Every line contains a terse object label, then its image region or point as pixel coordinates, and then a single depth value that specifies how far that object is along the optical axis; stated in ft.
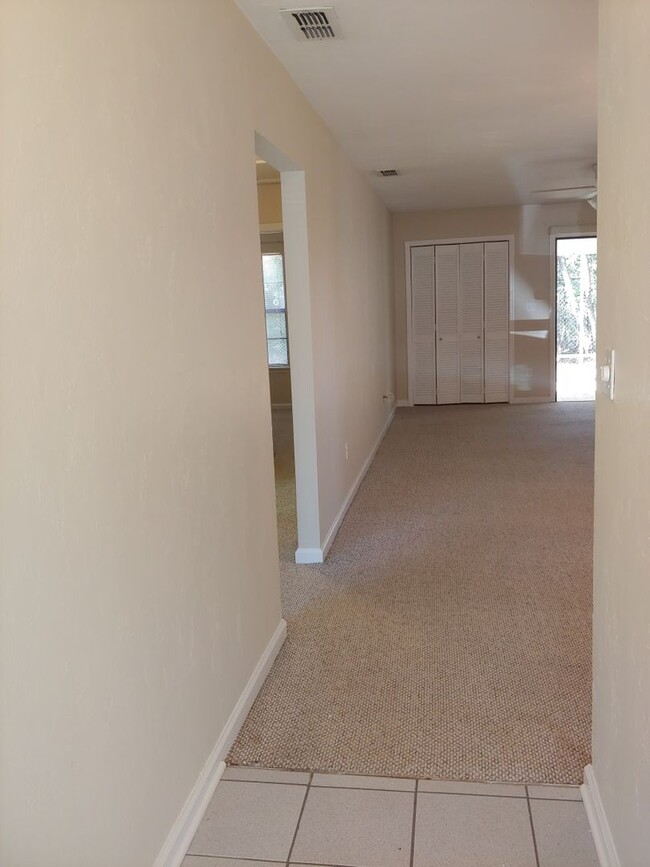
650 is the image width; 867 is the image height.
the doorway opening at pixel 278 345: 16.80
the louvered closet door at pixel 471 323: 28.32
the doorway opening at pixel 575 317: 28.09
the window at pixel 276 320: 30.22
